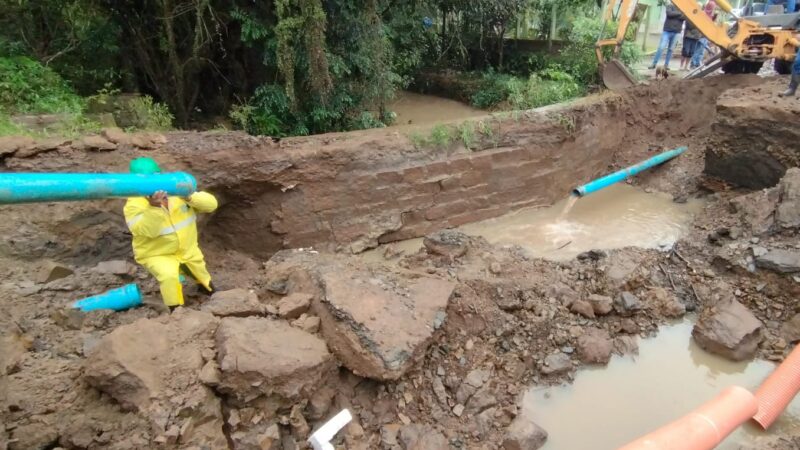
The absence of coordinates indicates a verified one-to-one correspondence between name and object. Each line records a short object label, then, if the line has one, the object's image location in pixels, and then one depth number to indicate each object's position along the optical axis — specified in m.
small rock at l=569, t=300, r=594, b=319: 4.25
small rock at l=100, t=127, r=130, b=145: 4.48
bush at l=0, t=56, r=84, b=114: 4.98
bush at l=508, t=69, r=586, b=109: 7.39
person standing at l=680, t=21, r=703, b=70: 10.38
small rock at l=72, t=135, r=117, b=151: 4.32
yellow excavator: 7.75
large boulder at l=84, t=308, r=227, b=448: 2.58
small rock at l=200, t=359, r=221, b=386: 2.72
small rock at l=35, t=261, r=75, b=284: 3.66
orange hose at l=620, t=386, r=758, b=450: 2.64
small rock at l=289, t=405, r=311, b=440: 2.95
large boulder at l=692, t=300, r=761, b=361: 4.09
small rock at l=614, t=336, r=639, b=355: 4.14
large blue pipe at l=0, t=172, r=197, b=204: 2.11
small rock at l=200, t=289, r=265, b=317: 3.27
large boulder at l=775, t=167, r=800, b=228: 5.12
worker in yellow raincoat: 3.61
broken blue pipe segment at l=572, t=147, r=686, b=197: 6.52
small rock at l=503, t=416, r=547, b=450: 3.23
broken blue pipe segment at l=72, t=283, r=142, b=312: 3.49
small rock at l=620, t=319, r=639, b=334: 4.31
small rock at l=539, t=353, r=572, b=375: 3.81
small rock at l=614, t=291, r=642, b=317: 4.36
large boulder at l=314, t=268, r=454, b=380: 3.17
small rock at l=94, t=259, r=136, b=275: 4.00
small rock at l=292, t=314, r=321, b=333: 3.30
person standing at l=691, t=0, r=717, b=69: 10.83
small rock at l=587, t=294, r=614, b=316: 4.30
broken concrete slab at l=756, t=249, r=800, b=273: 4.59
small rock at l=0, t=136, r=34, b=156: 4.00
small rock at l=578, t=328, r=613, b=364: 3.95
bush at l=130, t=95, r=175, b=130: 5.40
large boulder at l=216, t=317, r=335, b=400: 2.79
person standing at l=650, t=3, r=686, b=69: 10.32
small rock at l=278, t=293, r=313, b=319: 3.36
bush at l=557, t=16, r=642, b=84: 8.68
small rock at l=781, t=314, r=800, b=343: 4.27
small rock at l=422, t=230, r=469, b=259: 4.92
